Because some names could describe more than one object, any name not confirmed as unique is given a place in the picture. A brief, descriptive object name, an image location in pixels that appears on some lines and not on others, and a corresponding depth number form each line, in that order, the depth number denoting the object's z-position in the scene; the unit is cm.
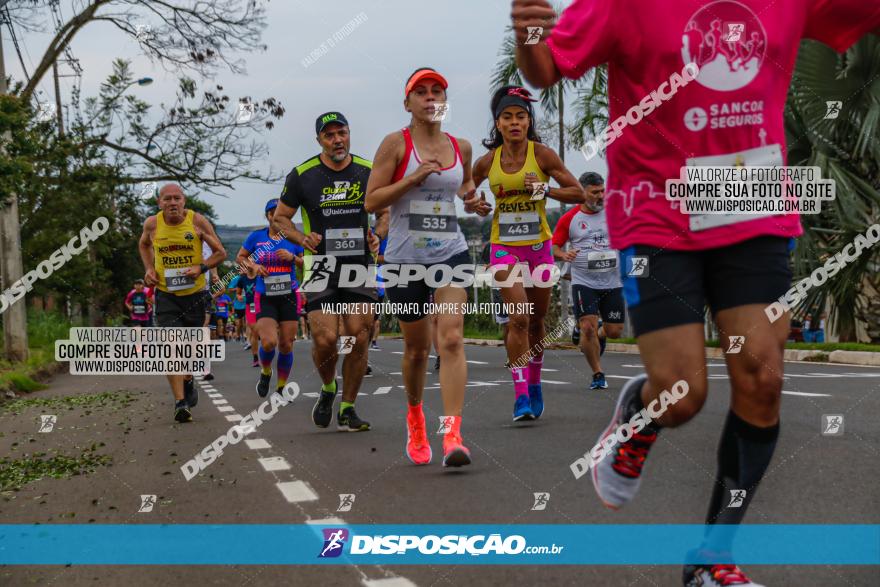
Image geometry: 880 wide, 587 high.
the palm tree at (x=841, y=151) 1480
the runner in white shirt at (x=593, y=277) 1113
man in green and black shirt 853
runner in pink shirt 334
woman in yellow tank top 817
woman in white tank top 648
